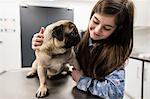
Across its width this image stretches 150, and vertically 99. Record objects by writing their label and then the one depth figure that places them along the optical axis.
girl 0.86
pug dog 0.89
